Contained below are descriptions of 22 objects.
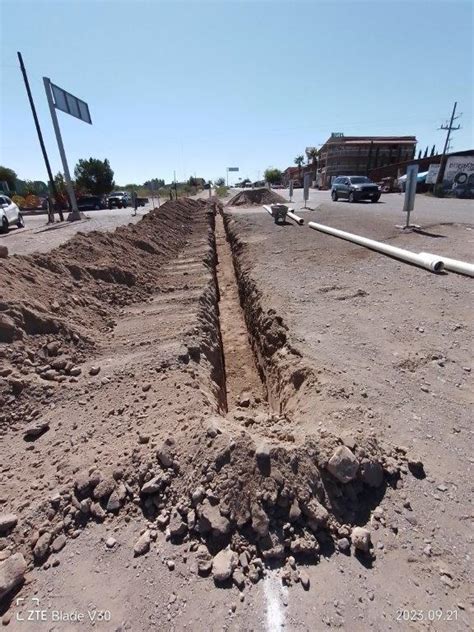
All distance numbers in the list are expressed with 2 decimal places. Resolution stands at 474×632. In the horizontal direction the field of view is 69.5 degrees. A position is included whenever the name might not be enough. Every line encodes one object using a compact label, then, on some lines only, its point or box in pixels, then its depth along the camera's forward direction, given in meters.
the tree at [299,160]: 111.89
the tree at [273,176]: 108.44
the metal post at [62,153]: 19.41
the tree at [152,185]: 27.23
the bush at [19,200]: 40.61
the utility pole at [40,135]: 19.86
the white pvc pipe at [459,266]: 7.37
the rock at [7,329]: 4.39
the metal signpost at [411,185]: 11.75
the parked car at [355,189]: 27.05
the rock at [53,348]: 4.67
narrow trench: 5.57
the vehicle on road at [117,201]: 37.62
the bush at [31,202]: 41.44
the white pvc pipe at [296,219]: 17.35
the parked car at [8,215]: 16.12
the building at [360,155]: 72.19
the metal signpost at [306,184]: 23.29
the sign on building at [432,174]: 37.70
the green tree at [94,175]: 52.53
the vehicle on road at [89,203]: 36.75
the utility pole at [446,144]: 36.06
